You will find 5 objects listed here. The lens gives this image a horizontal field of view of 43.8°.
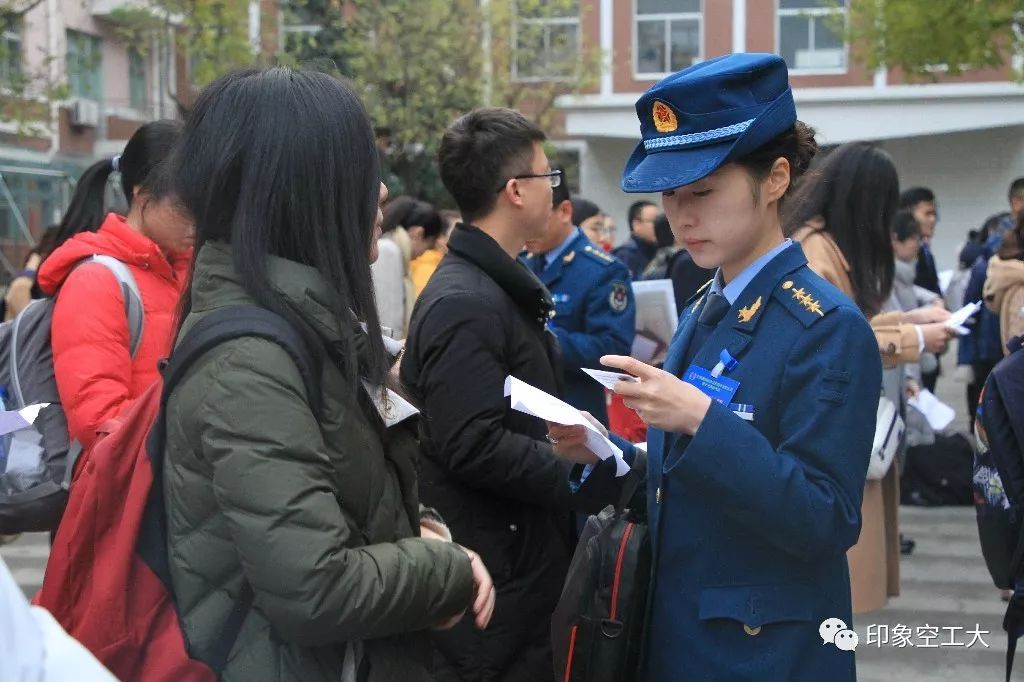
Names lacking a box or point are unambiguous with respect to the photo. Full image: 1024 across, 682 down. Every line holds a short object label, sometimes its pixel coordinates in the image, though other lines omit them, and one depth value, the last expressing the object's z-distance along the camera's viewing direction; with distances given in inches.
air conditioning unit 1176.2
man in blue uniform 219.6
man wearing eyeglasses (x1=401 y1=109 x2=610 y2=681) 135.1
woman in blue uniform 86.4
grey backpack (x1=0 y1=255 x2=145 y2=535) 131.9
